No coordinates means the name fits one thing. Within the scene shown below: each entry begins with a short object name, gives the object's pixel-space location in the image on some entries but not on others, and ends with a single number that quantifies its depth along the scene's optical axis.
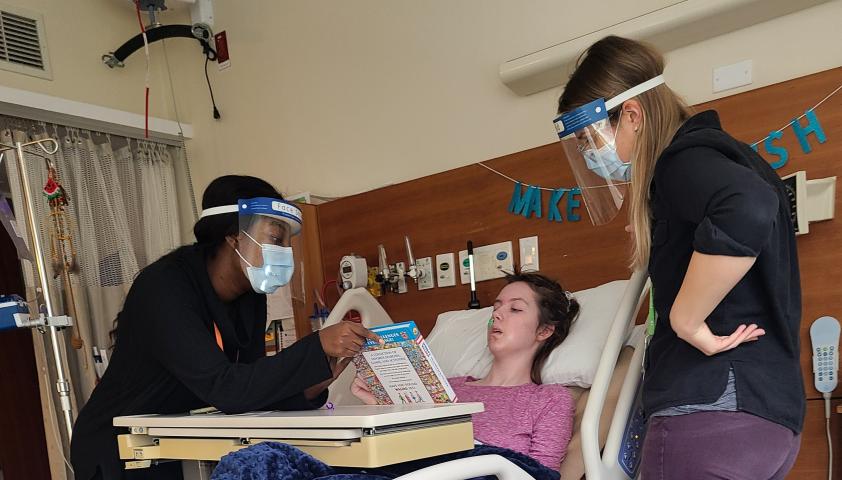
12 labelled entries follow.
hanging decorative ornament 3.28
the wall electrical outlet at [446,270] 2.90
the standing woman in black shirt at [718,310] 1.12
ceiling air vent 3.40
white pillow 2.16
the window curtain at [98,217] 3.34
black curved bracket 3.73
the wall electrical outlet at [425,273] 2.97
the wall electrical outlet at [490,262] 2.74
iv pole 2.21
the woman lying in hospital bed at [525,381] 1.94
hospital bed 1.27
